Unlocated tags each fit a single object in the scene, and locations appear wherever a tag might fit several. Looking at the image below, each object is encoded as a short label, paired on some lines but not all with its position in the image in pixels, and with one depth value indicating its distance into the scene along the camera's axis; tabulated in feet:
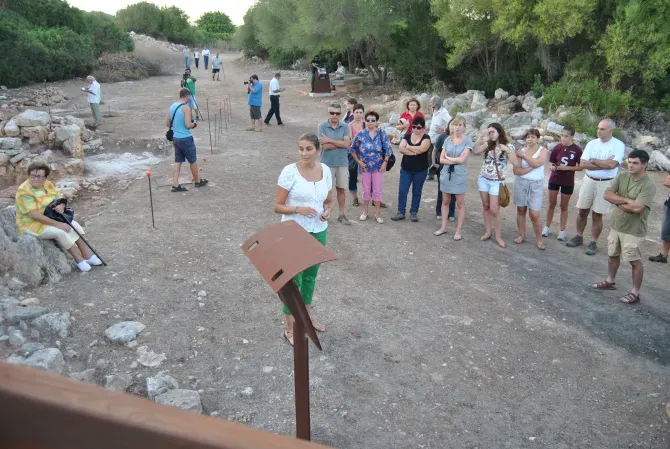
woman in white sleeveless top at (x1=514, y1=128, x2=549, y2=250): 24.75
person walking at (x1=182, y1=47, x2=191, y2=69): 120.47
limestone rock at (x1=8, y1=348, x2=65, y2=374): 14.37
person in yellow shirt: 20.21
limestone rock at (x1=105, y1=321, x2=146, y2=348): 16.46
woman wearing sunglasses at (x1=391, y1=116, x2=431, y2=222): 26.66
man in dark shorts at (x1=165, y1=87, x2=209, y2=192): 30.32
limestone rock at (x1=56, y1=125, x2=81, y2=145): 40.50
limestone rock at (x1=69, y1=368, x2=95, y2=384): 14.43
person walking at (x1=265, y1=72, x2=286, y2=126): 52.73
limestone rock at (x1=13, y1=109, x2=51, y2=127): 42.09
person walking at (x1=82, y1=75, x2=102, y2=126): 52.22
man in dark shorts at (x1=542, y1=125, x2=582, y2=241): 25.62
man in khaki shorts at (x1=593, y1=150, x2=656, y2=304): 19.95
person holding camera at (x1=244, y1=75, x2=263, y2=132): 49.08
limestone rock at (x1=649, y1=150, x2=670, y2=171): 42.73
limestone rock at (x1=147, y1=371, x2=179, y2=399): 13.82
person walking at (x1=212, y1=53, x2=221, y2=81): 101.67
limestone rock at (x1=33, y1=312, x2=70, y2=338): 16.47
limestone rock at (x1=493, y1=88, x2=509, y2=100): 64.66
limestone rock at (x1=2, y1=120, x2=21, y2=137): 41.42
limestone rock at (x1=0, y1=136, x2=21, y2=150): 39.04
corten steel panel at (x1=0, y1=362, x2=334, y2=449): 2.81
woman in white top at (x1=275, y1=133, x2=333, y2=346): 16.46
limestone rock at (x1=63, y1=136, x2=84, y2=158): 39.60
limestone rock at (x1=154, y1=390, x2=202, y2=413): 13.29
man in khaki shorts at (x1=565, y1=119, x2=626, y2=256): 24.99
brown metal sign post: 8.79
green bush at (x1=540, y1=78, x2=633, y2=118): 52.29
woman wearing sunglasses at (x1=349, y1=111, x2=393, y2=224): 27.17
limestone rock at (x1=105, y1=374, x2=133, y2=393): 14.08
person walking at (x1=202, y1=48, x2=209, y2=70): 123.89
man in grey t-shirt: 26.66
